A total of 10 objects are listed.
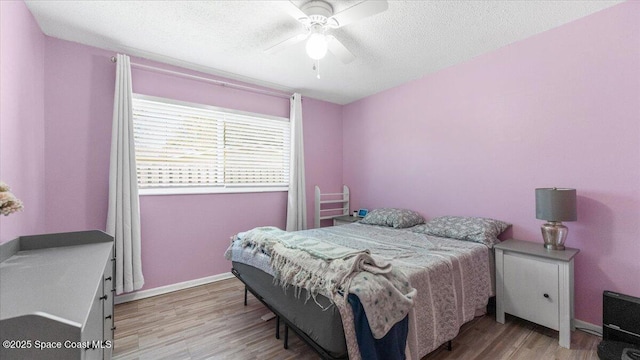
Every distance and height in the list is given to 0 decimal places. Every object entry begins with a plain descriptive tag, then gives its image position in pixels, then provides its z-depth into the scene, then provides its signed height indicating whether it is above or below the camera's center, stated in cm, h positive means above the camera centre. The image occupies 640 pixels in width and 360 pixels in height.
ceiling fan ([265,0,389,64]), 169 +116
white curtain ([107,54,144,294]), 251 -10
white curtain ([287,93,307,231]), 372 +4
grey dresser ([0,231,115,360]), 72 -41
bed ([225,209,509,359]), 142 -74
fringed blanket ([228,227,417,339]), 131 -57
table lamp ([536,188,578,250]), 203 -28
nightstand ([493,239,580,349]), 194 -88
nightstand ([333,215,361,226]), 390 -62
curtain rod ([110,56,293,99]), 274 +124
